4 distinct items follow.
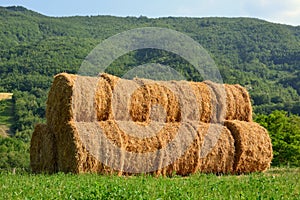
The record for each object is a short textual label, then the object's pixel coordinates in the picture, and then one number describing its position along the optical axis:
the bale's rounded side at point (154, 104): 15.14
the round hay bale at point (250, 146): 16.84
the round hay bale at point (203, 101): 16.78
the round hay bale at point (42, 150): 14.64
